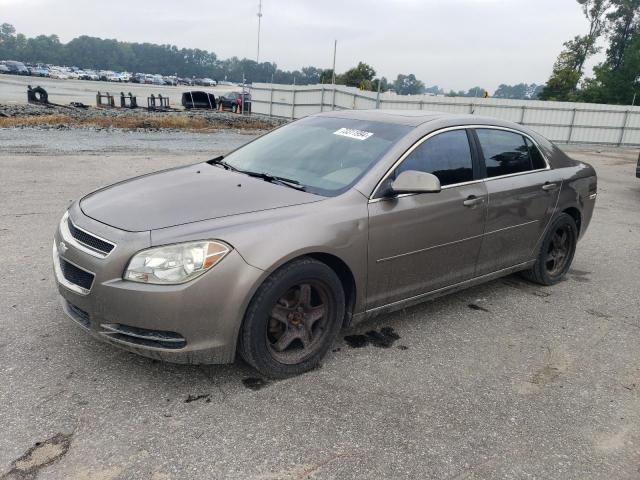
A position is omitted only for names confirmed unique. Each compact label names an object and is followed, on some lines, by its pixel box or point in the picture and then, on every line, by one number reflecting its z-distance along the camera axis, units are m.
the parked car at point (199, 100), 32.88
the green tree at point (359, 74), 63.50
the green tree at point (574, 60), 52.09
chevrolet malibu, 2.86
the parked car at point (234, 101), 30.28
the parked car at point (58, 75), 80.82
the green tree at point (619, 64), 47.47
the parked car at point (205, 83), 105.94
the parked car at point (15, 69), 77.00
